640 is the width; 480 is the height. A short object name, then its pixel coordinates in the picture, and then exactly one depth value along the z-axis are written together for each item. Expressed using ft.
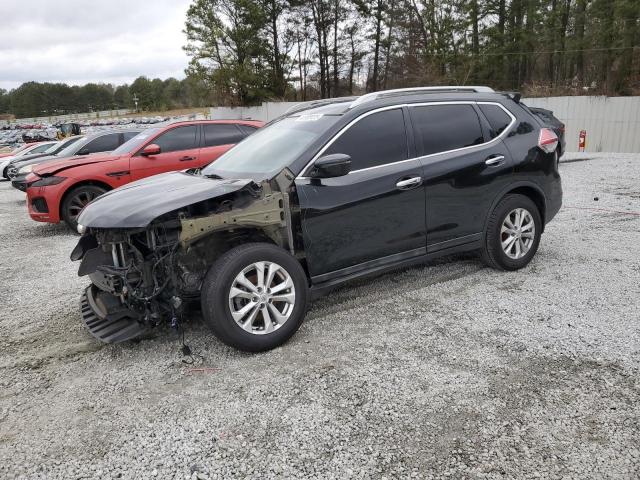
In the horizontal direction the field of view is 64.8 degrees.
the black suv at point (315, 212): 11.54
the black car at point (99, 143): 35.91
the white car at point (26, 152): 61.11
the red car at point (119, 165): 26.37
